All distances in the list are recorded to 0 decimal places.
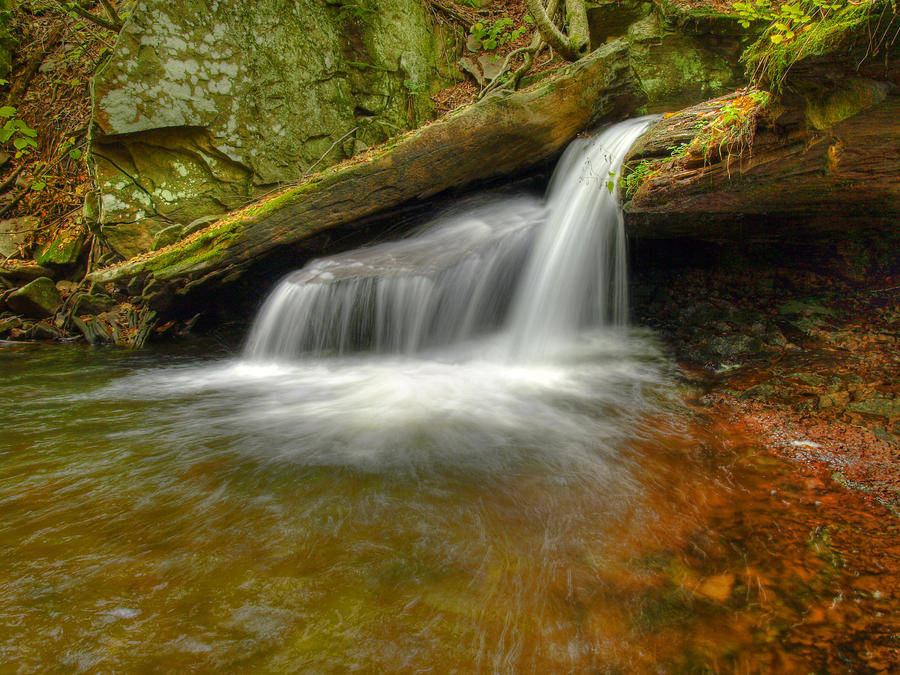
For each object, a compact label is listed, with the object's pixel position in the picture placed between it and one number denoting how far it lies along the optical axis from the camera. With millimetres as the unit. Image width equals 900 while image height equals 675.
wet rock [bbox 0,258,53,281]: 7605
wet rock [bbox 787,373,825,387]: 3327
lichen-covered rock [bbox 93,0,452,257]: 6762
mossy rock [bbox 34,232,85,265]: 7887
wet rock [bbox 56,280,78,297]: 7859
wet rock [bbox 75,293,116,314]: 7418
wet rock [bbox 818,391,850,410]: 3041
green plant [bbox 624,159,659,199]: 4068
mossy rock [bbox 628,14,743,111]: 8617
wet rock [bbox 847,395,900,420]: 2836
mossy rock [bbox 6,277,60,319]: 7227
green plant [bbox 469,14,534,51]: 9633
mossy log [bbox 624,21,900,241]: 2465
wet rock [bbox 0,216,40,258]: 8031
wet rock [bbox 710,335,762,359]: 4160
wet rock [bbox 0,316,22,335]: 7059
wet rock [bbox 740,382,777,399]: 3381
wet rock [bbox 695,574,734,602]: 1705
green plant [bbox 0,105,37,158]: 8275
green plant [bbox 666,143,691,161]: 3748
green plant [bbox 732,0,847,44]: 2322
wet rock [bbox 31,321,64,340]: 7074
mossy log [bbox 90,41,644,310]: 5926
